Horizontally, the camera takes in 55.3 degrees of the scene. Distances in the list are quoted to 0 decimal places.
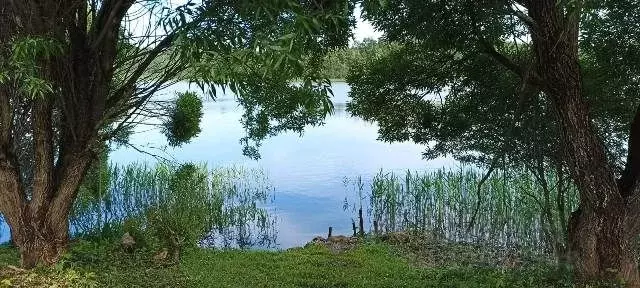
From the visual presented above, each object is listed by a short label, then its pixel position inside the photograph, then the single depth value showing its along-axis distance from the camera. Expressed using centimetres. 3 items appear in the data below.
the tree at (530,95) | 365
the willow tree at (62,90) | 320
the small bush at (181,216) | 525
